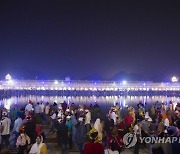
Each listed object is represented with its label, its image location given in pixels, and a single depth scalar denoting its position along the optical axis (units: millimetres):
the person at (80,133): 7819
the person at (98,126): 8160
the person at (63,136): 7849
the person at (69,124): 8703
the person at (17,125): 8205
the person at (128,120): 9040
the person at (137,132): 8061
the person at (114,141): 5576
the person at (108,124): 8713
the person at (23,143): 6613
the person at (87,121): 9627
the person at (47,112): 12676
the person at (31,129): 7807
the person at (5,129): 8243
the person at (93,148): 4985
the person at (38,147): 5469
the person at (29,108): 11105
